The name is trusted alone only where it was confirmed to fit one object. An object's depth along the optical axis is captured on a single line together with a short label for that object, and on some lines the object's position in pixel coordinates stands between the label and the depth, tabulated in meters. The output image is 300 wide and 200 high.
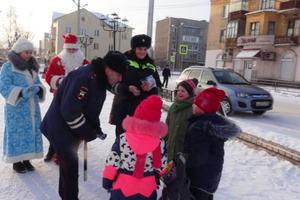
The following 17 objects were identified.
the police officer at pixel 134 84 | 3.19
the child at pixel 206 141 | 2.27
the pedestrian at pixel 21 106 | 3.32
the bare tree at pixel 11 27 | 34.48
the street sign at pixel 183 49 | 17.08
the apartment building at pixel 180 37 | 69.67
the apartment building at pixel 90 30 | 52.27
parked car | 8.19
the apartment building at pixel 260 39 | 24.90
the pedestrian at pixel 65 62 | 3.71
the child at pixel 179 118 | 2.81
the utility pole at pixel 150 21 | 7.22
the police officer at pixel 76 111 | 2.23
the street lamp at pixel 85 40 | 18.44
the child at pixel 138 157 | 1.93
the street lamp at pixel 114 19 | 14.12
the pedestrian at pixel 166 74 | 17.30
